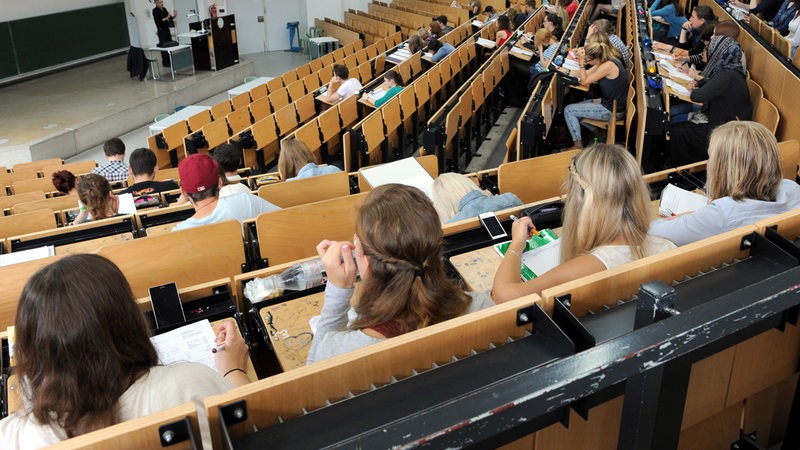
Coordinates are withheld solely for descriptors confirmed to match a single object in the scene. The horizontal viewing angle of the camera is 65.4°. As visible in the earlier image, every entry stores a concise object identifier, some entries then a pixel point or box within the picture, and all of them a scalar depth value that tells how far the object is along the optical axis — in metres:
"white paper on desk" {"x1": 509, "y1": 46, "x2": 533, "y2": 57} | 7.68
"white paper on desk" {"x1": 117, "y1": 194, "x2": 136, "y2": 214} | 4.06
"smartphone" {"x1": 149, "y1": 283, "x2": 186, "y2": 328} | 2.16
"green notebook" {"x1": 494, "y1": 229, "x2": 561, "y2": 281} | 2.33
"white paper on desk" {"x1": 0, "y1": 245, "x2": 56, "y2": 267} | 2.97
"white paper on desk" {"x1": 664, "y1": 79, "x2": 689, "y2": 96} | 5.27
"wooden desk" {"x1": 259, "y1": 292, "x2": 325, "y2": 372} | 2.03
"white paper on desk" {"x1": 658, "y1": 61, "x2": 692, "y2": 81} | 5.79
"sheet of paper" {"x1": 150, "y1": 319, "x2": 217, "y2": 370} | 1.96
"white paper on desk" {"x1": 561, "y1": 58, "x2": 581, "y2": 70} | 6.20
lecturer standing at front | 12.08
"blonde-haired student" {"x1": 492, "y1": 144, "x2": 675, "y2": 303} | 2.04
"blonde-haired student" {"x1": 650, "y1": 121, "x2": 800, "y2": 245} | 2.39
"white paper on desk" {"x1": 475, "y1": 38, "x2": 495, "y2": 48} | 8.78
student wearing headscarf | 4.75
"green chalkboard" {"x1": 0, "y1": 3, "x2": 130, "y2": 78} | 11.40
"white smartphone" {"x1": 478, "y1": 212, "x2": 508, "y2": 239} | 2.62
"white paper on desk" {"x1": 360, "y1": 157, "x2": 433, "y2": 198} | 3.69
